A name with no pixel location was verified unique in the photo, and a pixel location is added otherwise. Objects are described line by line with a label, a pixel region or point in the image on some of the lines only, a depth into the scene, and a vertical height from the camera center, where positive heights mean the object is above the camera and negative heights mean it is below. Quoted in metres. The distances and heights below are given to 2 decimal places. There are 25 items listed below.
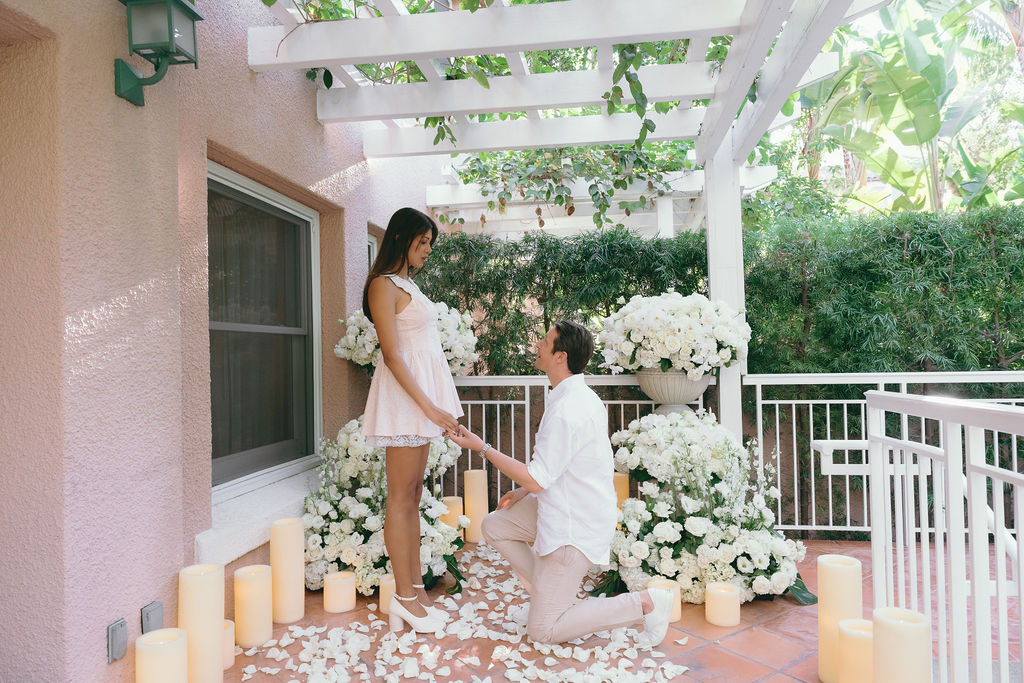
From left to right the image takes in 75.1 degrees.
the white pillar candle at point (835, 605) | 2.11 -0.83
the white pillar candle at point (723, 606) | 2.60 -1.02
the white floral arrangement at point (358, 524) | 2.86 -0.74
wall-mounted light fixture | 1.99 +0.97
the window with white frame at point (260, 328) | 2.85 +0.13
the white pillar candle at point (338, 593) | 2.72 -0.97
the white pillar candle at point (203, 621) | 2.05 -0.83
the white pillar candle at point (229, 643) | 2.23 -0.96
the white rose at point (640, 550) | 2.78 -0.84
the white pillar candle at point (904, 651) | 1.55 -0.72
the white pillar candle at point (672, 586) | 2.62 -0.94
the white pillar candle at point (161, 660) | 1.83 -0.83
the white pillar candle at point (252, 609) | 2.38 -0.91
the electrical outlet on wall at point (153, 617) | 2.06 -0.81
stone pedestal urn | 3.49 -0.21
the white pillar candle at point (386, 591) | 2.66 -0.95
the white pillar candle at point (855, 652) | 1.83 -0.86
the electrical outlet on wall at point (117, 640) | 1.92 -0.82
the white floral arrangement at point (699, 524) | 2.79 -0.77
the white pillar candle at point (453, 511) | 3.35 -0.82
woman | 2.43 -0.13
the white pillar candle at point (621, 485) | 3.60 -0.74
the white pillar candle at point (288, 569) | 2.59 -0.83
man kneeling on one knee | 2.22 -0.53
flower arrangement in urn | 3.31 +0.06
